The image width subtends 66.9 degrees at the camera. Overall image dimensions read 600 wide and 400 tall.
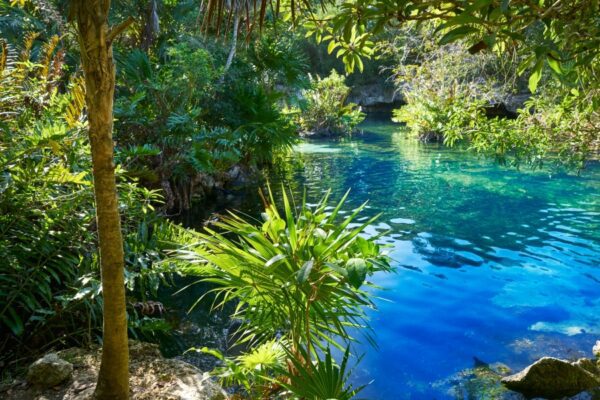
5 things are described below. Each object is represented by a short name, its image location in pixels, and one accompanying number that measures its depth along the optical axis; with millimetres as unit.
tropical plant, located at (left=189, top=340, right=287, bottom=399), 2713
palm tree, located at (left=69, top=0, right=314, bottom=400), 1883
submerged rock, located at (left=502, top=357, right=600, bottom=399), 3832
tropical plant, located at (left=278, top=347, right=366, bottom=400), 2322
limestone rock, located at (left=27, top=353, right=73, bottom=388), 2855
